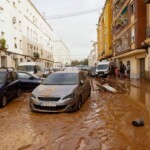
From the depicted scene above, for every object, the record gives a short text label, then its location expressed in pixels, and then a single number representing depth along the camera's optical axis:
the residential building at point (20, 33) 17.95
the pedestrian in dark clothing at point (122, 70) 20.50
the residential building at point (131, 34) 16.21
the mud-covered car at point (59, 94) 5.42
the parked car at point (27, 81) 9.80
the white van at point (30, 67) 15.70
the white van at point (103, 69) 22.08
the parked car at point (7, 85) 6.52
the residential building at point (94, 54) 56.73
